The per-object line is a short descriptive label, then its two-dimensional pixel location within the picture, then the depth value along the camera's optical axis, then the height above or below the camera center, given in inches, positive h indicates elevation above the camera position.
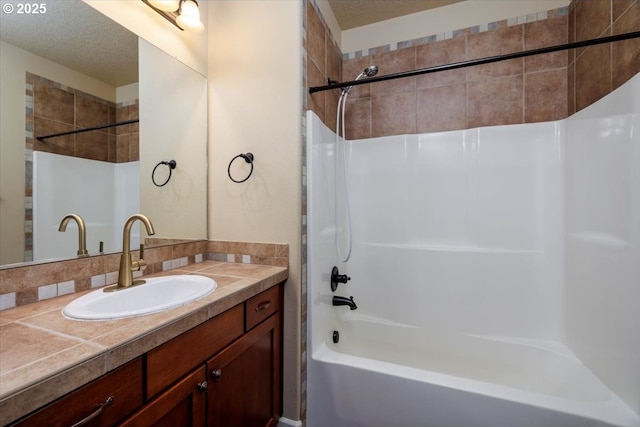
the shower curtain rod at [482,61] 42.6 +28.0
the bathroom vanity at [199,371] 23.5 -17.7
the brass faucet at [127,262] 42.4 -7.6
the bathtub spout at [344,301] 69.0 -22.5
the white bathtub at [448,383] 42.3 -33.5
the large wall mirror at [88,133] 36.8 +13.7
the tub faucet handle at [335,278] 71.2 -17.1
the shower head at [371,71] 63.1 +32.9
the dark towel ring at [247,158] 59.3 +12.1
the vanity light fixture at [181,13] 53.4 +40.7
